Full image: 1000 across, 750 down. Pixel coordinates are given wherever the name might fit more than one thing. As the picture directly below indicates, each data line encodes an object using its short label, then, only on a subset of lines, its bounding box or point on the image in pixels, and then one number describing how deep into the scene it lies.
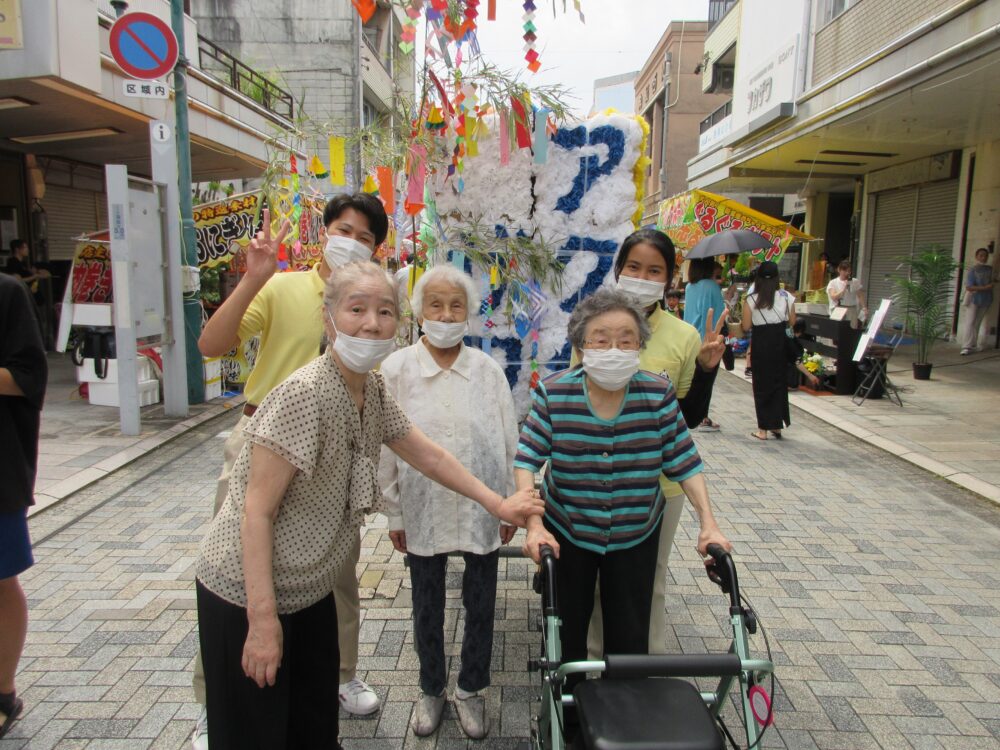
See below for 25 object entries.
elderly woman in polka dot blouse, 1.62
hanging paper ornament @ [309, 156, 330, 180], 3.48
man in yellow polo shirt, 2.24
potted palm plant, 9.28
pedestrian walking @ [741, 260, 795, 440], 6.94
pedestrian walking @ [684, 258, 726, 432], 6.12
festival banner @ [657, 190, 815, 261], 10.90
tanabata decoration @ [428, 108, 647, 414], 3.26
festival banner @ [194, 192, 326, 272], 8.68
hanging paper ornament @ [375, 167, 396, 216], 3.03
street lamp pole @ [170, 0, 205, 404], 7.41
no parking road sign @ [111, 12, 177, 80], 6.03
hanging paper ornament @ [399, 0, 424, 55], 2.68
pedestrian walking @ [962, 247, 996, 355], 11.59
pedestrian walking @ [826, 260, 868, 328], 11.52
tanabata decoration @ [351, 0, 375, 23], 2.54
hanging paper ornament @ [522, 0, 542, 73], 2.73
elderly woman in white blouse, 2.55
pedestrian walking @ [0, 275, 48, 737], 2.31
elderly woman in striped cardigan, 2.18
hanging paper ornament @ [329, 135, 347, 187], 3.22
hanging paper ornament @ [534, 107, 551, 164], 3.12
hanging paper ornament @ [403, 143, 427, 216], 2.91
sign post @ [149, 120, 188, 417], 6.98
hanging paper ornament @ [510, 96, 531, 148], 2.94
